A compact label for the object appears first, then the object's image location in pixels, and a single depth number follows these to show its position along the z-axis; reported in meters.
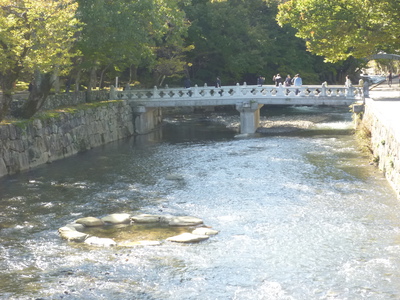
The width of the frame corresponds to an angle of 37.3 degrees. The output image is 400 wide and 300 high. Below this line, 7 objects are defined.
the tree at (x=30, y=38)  27.52
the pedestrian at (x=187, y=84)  46.46
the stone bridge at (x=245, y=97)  41.06
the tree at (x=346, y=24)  35.19
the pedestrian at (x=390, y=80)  51.91
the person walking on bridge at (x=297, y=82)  43.06
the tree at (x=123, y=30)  37.50
